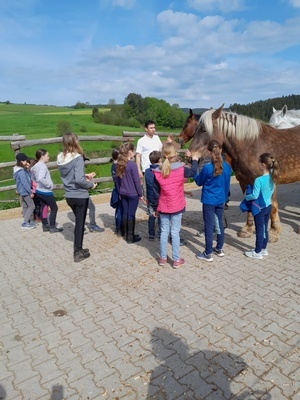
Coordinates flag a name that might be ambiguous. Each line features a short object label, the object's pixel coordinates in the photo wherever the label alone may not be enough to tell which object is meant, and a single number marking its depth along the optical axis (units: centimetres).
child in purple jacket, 486
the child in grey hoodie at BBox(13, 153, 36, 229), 591
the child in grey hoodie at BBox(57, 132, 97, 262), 425
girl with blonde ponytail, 398
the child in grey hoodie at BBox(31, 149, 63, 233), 573
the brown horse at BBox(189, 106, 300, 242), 471
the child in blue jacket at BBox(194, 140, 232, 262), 404
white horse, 718
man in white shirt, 574
